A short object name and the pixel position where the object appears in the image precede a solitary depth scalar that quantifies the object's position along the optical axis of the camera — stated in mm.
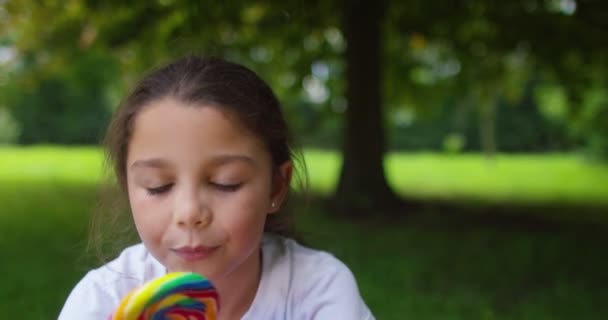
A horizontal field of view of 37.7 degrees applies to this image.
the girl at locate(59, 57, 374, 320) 718
